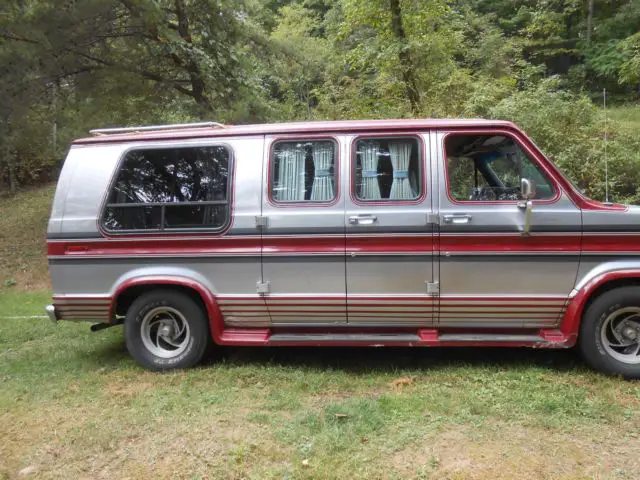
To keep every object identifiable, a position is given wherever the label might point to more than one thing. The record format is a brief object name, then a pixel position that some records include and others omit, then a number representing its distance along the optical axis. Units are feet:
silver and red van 14.02
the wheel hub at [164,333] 15.90
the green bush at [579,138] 28.71
